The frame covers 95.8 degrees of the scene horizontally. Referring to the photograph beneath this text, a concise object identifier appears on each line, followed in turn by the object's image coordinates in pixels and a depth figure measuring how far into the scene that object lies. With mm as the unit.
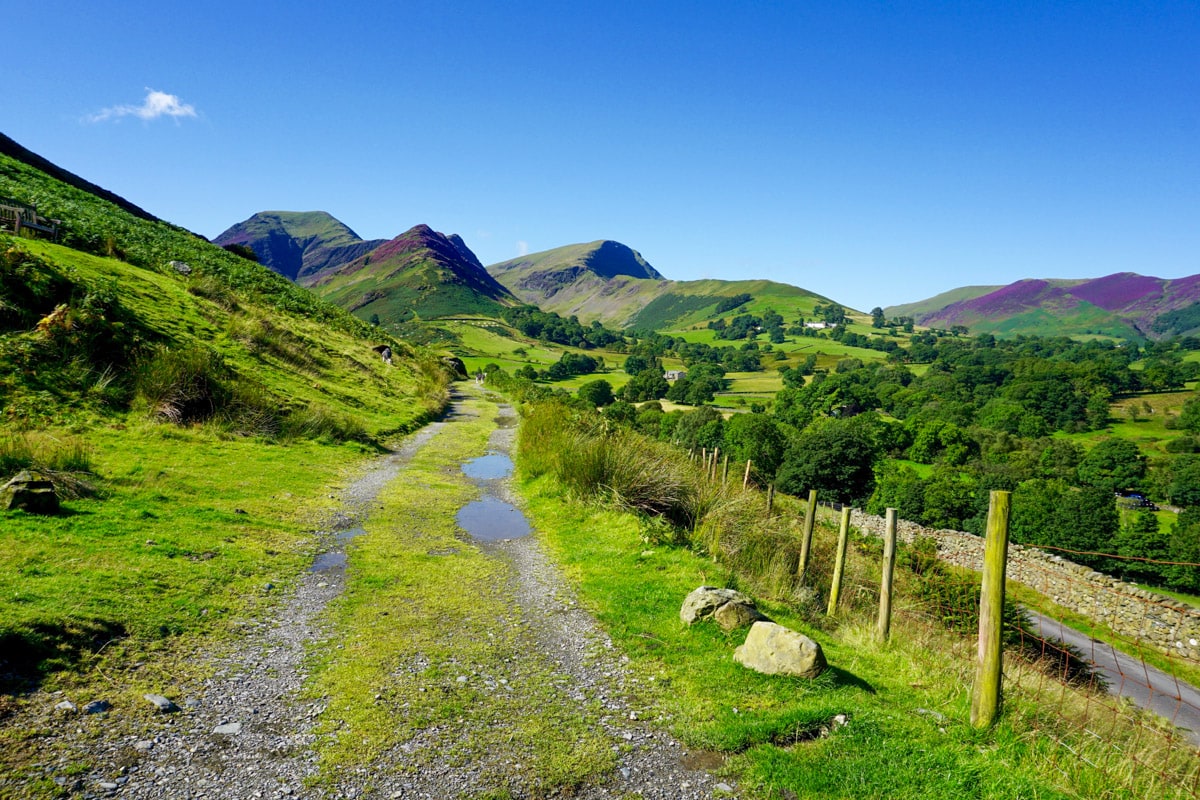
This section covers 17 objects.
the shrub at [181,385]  14445
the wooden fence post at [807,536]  10180
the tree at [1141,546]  52438
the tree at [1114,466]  79812
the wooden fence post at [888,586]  7766
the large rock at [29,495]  7418
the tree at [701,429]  80494
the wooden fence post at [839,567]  9047
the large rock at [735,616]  7141
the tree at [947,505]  64375
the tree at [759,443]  74688
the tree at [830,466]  65125
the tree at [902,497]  65312
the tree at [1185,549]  47188
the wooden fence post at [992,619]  5340
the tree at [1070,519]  54938
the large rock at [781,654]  6059
